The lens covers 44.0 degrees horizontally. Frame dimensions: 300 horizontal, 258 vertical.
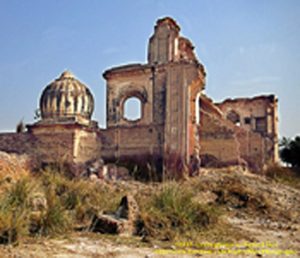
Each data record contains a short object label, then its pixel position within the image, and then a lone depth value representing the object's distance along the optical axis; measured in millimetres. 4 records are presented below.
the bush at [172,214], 5953
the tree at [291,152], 25328
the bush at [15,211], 4809
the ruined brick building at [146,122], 14906
